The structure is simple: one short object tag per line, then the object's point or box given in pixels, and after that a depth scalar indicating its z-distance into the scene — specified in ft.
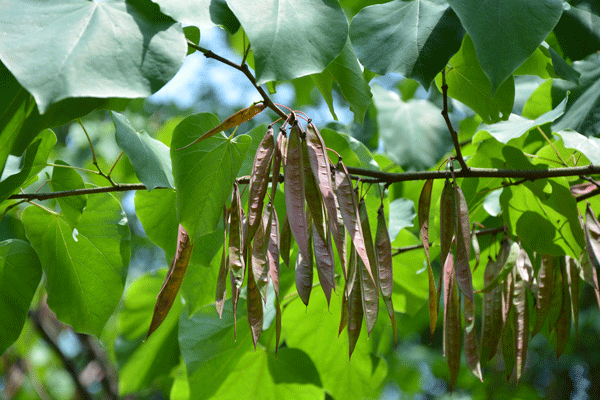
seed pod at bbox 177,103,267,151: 4.45
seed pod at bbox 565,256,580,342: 4.89
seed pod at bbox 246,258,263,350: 4.43
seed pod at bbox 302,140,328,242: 4.38
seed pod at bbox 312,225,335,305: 4.36
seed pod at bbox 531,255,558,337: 4.85
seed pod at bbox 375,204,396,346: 4.49
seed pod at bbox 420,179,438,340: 4.56
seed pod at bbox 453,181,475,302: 4.48
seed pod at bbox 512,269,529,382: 4.76
